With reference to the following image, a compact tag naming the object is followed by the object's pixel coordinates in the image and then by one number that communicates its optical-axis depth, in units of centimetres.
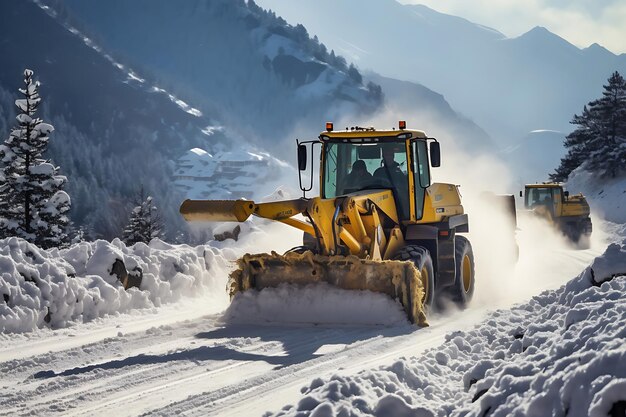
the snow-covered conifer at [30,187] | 2817
